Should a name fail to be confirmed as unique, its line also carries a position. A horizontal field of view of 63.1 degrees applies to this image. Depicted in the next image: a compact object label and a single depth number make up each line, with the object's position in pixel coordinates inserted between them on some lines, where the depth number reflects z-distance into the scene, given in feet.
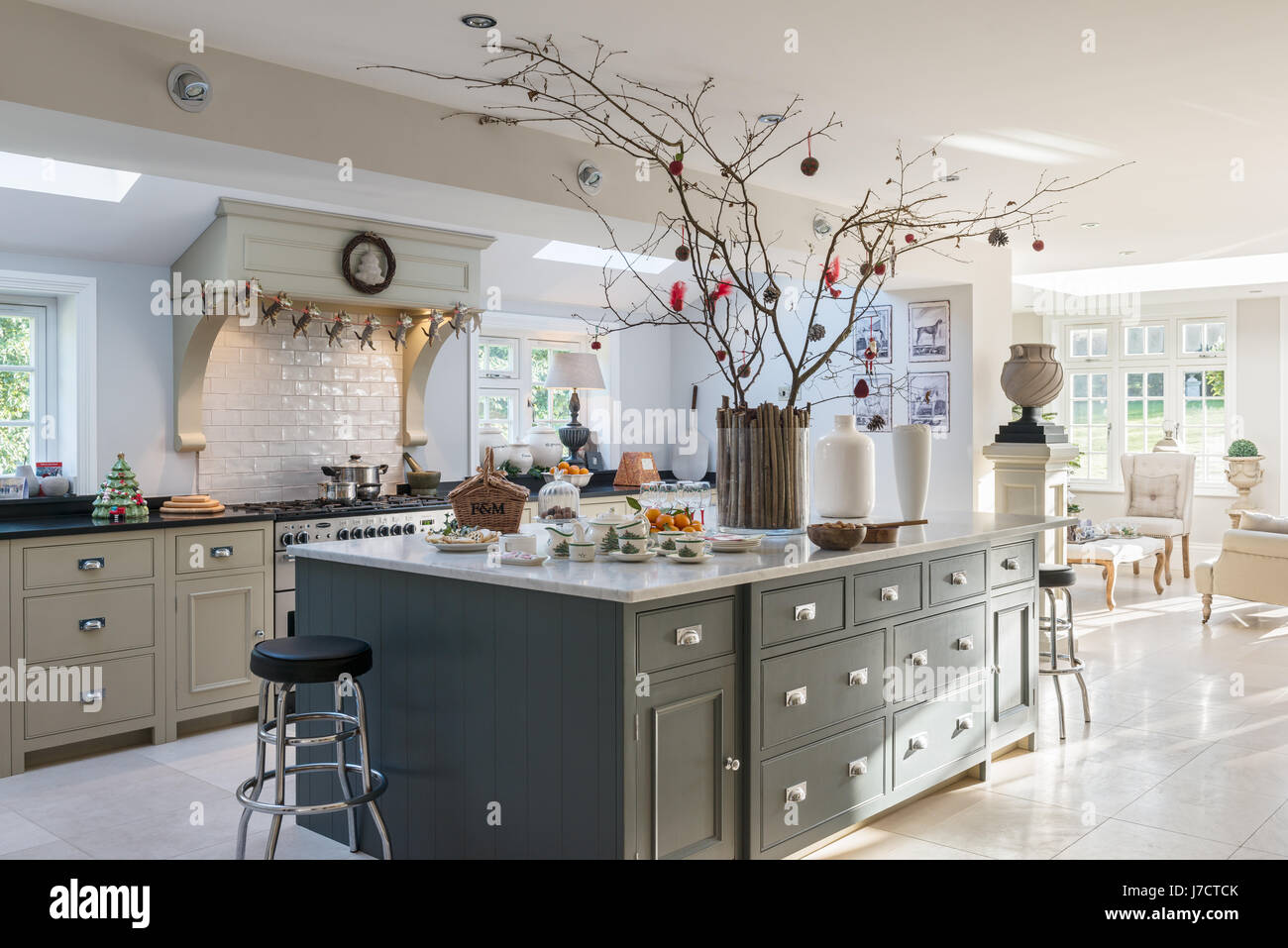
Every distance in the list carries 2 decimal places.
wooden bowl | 10.87
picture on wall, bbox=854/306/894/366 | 23.81
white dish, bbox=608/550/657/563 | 9.97
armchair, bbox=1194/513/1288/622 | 21.88
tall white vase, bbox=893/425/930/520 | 13.35
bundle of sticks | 11.83
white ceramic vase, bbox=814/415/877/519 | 12.34
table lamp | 22.74
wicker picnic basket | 12.06
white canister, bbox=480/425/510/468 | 22.09
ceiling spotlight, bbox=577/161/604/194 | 14.26
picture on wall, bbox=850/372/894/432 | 24.01
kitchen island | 8.65
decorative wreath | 17.49
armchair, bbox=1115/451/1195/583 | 29.45
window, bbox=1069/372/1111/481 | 35.24
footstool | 25.46
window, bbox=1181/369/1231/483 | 33.06
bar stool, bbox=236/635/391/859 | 9.57
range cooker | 16.51
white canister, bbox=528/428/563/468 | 22.79
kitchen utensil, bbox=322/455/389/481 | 18.49
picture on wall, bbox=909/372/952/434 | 22.94
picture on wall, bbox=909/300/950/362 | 22.91
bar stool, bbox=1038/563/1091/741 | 15.19
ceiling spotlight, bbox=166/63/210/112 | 10.51
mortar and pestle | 19.88
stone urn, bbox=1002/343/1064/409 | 20.51
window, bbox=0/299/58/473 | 16.48
